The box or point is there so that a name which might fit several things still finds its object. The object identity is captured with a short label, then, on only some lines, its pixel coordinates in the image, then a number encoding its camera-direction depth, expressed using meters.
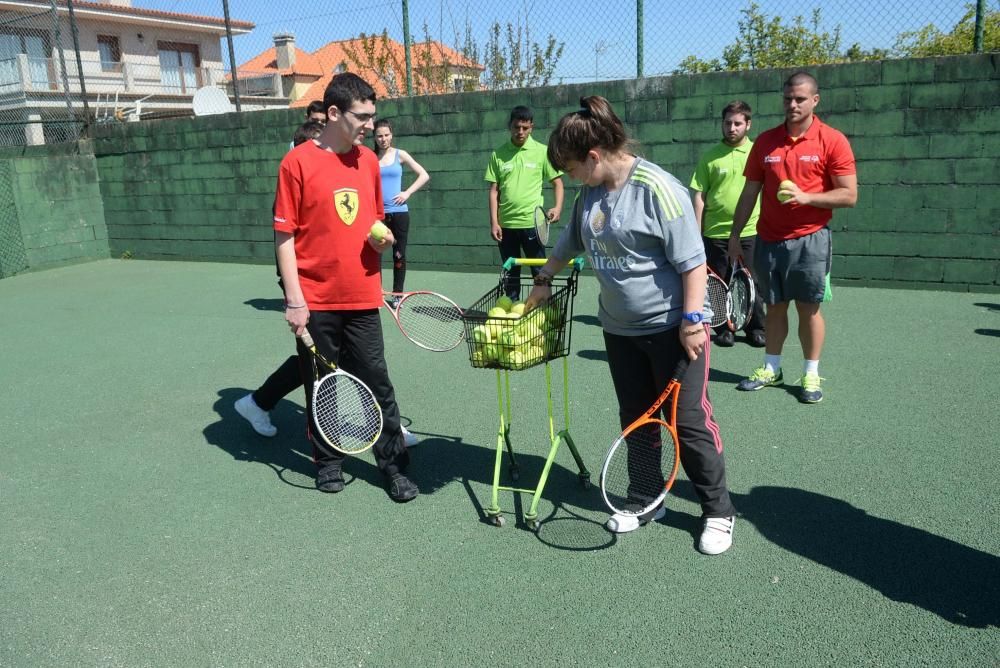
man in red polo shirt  4.62
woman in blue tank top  7.20
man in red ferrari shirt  3.67
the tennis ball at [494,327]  3.27
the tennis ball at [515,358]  3.28
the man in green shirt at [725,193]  6.09
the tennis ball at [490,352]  3.29
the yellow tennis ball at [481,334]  3.28
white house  21.75
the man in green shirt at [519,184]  7.05
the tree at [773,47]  16.11
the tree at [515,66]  12.69
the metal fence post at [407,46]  10.38
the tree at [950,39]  8.41
